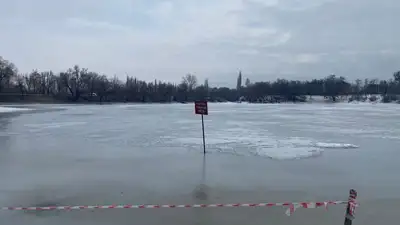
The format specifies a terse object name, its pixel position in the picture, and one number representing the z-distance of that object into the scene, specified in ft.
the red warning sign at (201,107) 44.14
